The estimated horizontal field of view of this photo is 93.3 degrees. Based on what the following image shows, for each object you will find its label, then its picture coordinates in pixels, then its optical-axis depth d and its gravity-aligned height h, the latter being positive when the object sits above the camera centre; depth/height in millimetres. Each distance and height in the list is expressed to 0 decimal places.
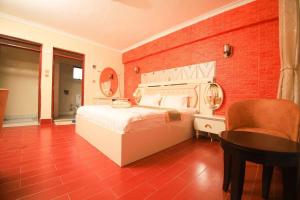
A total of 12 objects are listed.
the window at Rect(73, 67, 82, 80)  6605 +1153
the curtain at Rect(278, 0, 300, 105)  1764 +652
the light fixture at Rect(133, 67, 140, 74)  5348 +1097
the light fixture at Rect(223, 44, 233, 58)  2914 +1043
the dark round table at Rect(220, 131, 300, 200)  885 -358
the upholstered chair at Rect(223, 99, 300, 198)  1357 -209
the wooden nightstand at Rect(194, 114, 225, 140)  2593 -455
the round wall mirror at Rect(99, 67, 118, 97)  5539 +655
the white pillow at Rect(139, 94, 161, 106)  3829 -36
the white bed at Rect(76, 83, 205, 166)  1813 -514
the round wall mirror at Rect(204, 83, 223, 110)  3091 +92
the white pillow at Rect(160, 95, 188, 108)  3313 -49
